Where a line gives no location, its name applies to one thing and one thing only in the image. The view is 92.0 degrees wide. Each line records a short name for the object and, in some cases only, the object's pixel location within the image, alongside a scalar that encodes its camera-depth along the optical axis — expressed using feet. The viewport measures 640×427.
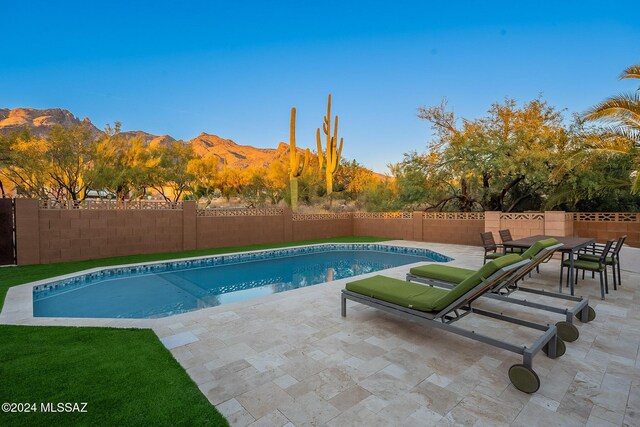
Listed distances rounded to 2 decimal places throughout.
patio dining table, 16.92
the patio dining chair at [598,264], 17.09
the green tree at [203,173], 79.30
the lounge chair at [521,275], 11.68
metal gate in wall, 28.76
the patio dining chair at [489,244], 22.99
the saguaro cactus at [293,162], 59.32
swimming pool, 19.49
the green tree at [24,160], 43.70
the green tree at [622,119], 27.35
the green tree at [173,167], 69.94
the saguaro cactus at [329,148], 64.75
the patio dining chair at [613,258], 18.43
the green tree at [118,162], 53.57
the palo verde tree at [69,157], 46.65
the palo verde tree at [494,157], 41.11
